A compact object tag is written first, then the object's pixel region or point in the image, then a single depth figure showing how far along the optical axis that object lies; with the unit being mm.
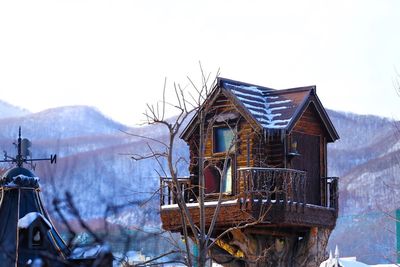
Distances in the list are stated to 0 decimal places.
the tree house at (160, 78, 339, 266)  31734
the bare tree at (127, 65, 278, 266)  21656
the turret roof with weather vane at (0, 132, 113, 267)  26250
